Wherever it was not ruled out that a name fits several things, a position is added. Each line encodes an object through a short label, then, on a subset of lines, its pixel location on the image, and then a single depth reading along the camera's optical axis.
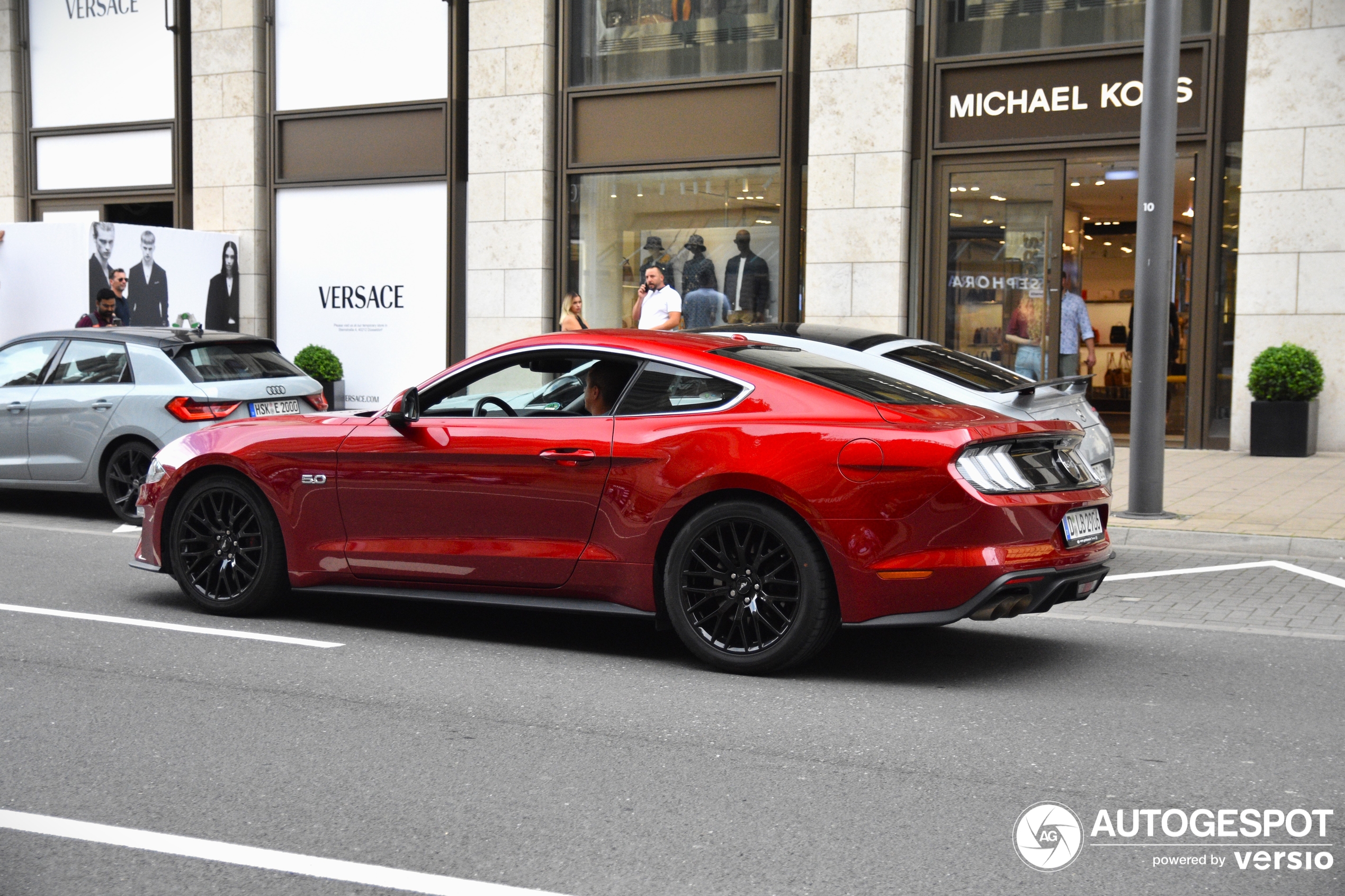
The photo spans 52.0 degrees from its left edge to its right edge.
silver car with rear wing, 7.05
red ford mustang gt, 5.43
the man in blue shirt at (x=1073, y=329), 15.98
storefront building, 15.27
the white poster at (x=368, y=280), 19.64
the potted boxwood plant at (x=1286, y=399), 14.45
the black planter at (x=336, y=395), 20.08
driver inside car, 6.21
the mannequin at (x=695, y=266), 17.80
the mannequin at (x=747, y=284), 17.50
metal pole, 10.39
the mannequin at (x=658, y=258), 18.08
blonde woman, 15.84
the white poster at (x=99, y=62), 21.64
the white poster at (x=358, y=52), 19.45
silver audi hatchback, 10.77
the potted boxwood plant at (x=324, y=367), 19.72
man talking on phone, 16.22
